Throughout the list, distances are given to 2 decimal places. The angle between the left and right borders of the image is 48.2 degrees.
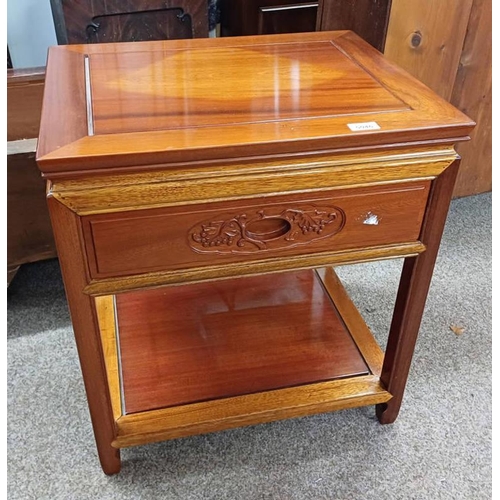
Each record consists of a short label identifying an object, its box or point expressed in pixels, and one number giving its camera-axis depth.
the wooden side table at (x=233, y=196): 0.64
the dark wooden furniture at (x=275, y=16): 1.57
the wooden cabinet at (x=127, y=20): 1.42
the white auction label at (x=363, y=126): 0.67
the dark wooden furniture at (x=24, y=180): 1.11
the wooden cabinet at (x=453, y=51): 1.23
